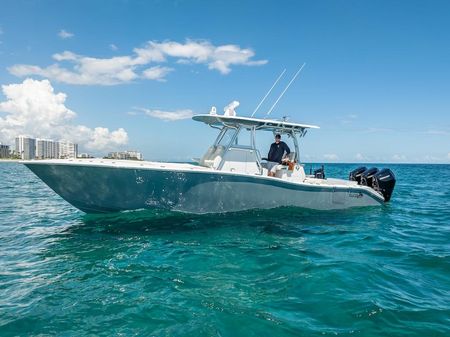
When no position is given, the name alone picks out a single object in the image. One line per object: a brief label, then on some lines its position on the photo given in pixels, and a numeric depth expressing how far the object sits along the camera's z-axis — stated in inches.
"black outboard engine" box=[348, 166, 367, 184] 545.3
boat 331.3
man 435.8
